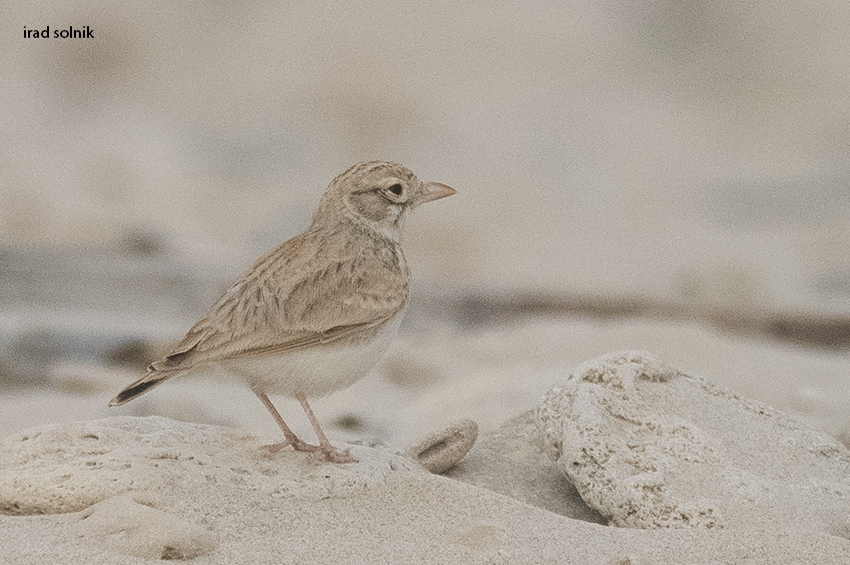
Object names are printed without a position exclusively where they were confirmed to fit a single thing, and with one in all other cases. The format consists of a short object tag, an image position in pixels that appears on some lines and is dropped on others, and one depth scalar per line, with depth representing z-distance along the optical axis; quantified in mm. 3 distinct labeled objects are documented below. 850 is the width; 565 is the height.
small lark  7164
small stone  9125
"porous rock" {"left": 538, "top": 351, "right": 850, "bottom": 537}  7484
